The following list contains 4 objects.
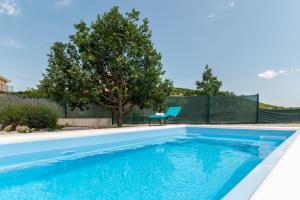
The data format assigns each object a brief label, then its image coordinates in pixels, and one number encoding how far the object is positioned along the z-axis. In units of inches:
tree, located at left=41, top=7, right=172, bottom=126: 364.2
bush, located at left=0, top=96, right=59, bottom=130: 307.3
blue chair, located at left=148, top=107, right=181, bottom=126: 455.2
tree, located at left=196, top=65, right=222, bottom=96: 757.9
